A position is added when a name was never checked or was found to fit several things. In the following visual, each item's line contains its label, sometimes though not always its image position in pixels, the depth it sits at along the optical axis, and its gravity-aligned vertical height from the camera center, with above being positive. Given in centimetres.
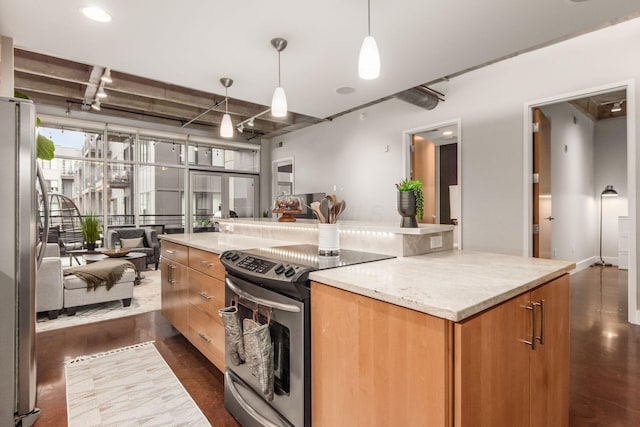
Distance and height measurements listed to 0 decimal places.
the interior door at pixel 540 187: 365 +27
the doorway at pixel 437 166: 462 +77
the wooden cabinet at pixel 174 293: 262 -73
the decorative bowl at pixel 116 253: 461 -60
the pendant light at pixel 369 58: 174 +84
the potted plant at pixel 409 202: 183 +5
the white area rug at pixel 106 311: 325 -114
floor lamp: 608 +29
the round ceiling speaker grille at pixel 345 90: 376 +147
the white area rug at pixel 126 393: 178 -116
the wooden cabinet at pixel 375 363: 91 -52
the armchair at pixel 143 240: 596 -54
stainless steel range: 136 -54
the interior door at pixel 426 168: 494 +68
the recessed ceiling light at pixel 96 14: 223 +144
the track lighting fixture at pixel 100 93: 449 +171
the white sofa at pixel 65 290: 325 -87
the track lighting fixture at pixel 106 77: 396 +170
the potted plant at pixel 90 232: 490 -31
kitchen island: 90 -45
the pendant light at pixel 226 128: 324 +86
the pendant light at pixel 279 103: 251 +86
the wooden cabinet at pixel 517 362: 90 -52
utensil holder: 175 -16
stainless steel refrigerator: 164 -25
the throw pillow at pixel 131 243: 605 -60
